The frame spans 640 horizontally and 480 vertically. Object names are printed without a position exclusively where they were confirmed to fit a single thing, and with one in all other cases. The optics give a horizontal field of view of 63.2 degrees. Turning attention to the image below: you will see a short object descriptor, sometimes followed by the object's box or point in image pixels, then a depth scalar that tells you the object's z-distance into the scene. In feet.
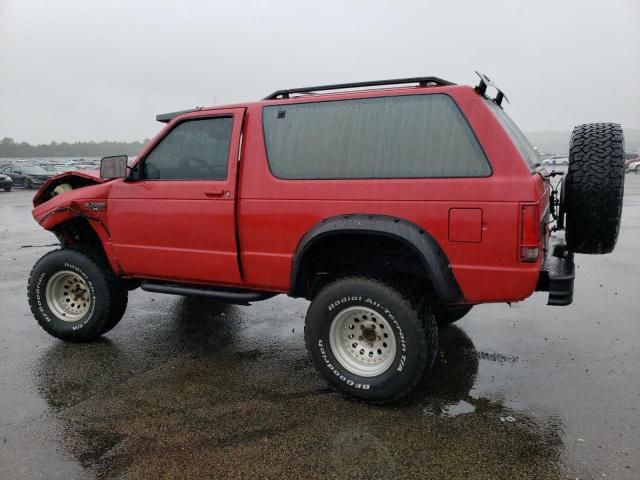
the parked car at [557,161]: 159.12
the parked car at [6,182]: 87.63
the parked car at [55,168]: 108.25
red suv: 10.19
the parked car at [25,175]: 94.58
